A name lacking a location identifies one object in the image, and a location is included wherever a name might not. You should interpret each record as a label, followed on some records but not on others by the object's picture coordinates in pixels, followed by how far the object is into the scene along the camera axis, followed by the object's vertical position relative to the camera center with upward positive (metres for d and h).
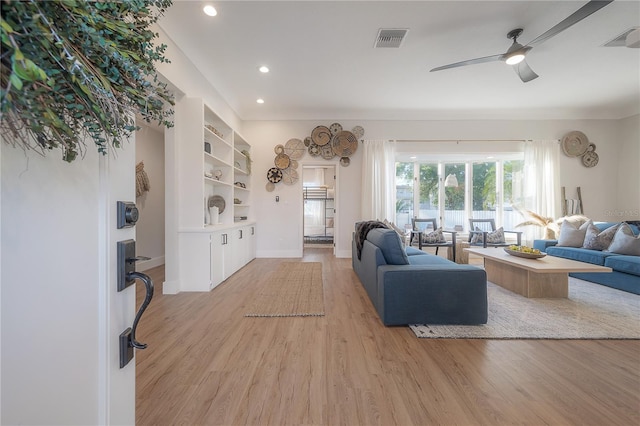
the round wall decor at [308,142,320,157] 5.49 +1.37
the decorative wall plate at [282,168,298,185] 5.60 +0.83
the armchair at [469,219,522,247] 4.86 -0.52
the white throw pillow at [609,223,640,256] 3.38 -0.42
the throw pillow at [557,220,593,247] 4.10 -0.37
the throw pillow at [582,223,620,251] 3.77 -0.39
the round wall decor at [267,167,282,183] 5.57 +0.83
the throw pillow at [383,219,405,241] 3.70 -0.24
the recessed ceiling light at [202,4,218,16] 2.57 +2.07
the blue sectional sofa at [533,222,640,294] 3.14 -0.69
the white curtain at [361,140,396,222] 5.46 +0.68
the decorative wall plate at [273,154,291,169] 5.52 +1.12
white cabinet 3.23 -0.59
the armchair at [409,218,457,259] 4.78 -0.54
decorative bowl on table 3.18 -0.51
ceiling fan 2.02 +1.70
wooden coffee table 2.76 -0.76
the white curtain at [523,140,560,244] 5.43 +0.74
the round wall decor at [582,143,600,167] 5.52 +1.16
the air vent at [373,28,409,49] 2.93 +2.08
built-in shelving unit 3.24 +0.03
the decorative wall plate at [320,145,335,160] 5.51 +1.33
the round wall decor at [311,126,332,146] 5.47 +1.65
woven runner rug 2.58 -0.98
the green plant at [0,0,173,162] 0.38 +0.26
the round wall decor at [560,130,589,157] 5.49 +1.46
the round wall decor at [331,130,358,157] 5.49 +1.50
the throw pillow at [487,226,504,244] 4.94 -0.48
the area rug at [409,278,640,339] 2.14 -1.02
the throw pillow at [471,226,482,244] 4.98 -0.50
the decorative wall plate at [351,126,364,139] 5.53 +1.76
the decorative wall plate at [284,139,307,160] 5.54 +1.41
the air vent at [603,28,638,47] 2.97 +2.01
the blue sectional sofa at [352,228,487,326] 2.26 -0.73
